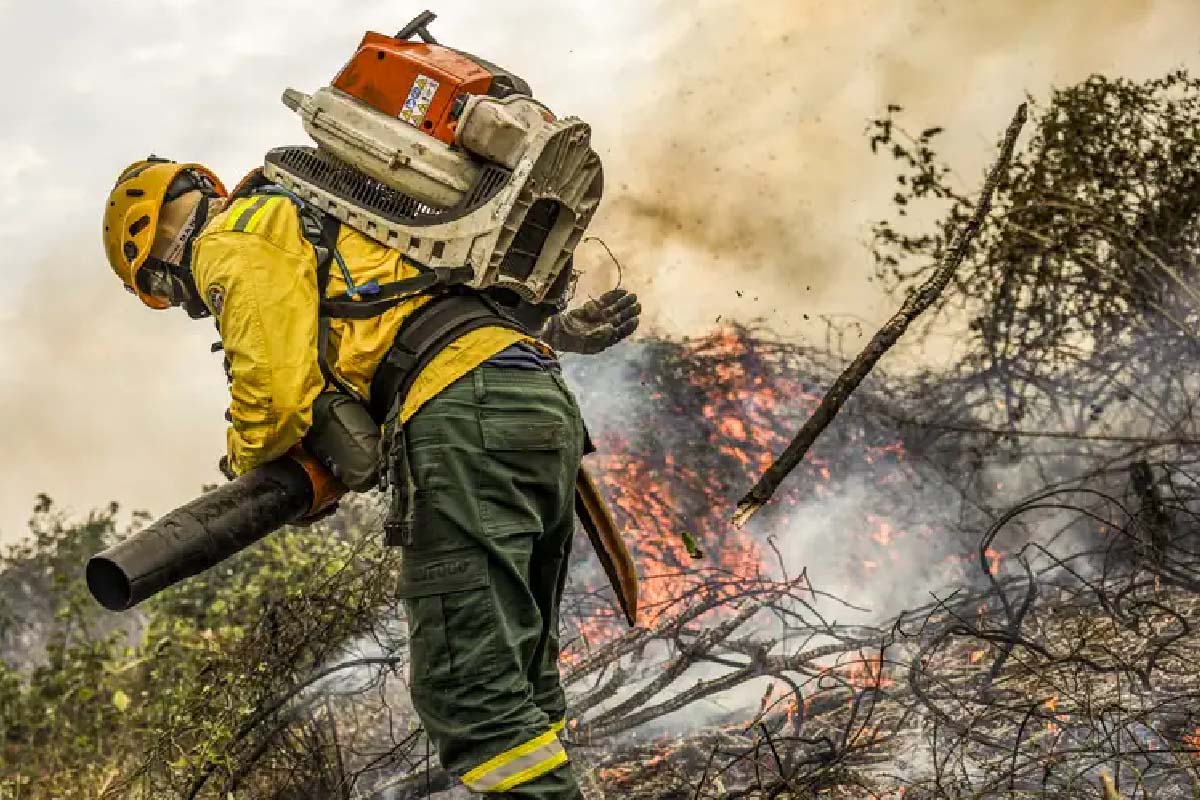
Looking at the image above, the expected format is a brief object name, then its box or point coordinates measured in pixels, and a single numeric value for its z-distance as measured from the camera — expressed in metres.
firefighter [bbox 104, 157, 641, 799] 3.17
